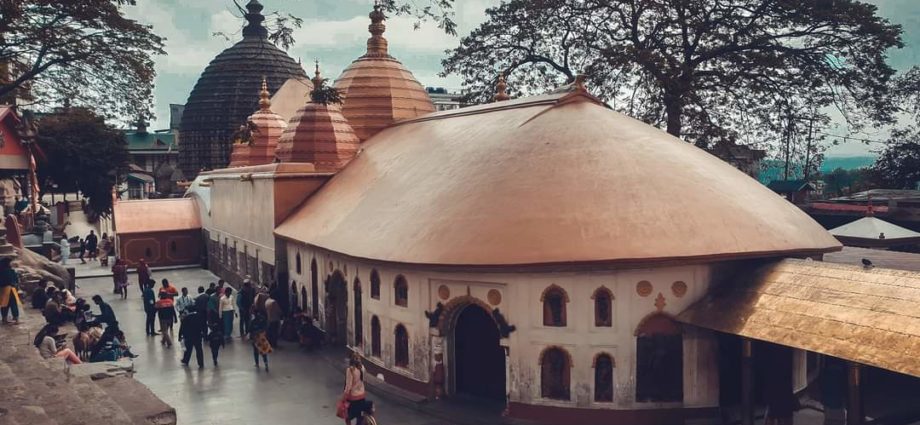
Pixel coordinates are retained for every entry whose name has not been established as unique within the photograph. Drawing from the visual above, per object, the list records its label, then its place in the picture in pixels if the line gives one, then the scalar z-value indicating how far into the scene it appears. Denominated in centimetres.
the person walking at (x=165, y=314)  2044
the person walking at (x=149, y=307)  2153
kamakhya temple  1226
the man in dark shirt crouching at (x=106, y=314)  1722
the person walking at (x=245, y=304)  2170
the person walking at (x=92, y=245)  4144
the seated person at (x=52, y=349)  1365
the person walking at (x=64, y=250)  3634
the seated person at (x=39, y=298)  2014
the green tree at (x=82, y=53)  2098
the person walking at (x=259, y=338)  1746
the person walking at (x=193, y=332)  1767
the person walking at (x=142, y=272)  2668
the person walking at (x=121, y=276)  2834
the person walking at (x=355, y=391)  1202
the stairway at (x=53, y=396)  930
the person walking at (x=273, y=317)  1995
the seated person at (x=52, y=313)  1623
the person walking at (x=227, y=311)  2064
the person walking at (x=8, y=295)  1652
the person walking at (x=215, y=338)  1830
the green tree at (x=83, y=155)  5166
